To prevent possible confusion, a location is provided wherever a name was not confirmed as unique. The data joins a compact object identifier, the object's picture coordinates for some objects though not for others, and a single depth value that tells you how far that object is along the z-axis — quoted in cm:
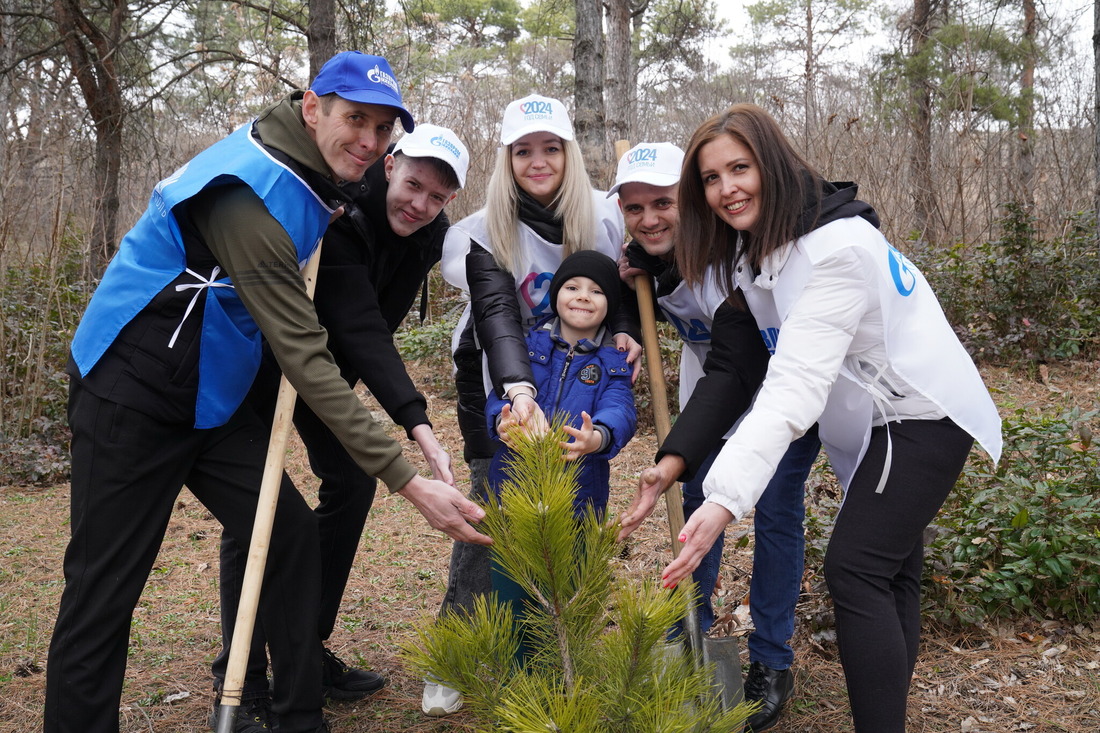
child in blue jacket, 257
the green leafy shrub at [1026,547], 311
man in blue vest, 210
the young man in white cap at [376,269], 259
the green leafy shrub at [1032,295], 655
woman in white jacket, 195
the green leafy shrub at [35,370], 584
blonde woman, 271
